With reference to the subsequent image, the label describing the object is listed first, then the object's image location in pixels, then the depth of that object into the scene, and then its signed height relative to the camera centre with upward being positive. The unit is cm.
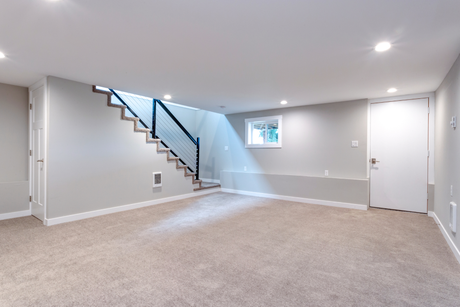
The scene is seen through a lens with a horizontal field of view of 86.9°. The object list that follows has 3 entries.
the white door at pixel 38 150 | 364 +2
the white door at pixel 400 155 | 430 -8
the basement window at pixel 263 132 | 590 +49
